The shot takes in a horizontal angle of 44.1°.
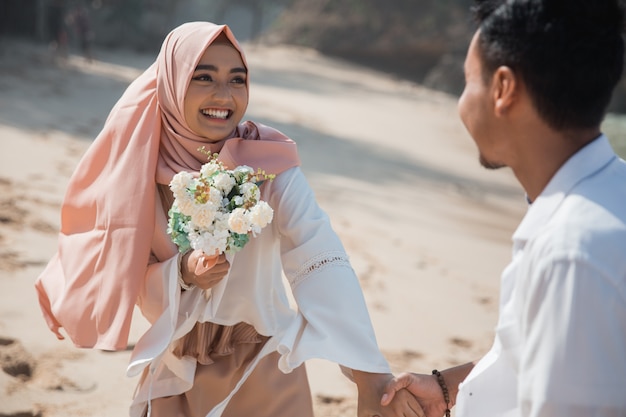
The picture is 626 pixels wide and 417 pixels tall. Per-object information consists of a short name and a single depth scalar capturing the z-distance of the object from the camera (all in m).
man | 1.59
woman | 2.88
